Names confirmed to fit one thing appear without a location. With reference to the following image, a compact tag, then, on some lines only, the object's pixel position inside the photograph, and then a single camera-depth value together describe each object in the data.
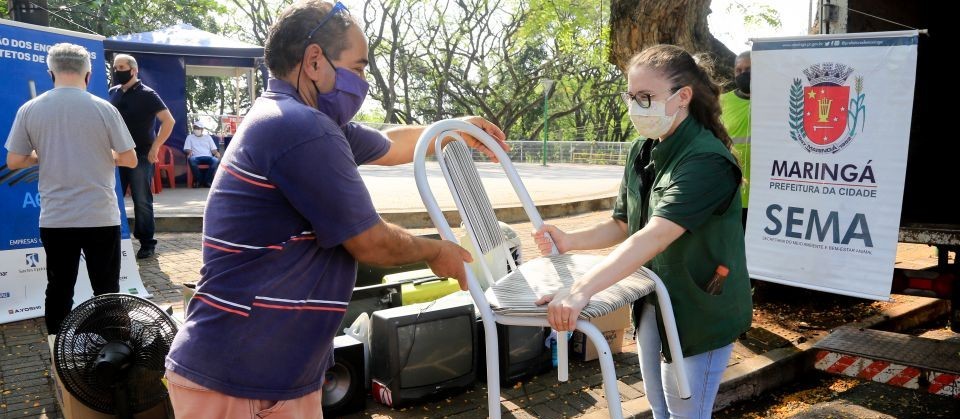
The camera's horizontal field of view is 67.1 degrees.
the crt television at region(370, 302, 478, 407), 3.84
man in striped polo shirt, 1.65
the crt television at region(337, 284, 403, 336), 4.31
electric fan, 3.25
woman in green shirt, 2.08
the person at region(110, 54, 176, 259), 6.71
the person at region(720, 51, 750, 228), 5.60
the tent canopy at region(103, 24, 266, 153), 13.32
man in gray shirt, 4.27
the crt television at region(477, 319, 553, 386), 4.15
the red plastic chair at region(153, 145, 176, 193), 13.42
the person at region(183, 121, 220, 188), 13.78
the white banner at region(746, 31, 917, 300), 4.41
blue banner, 5.50
